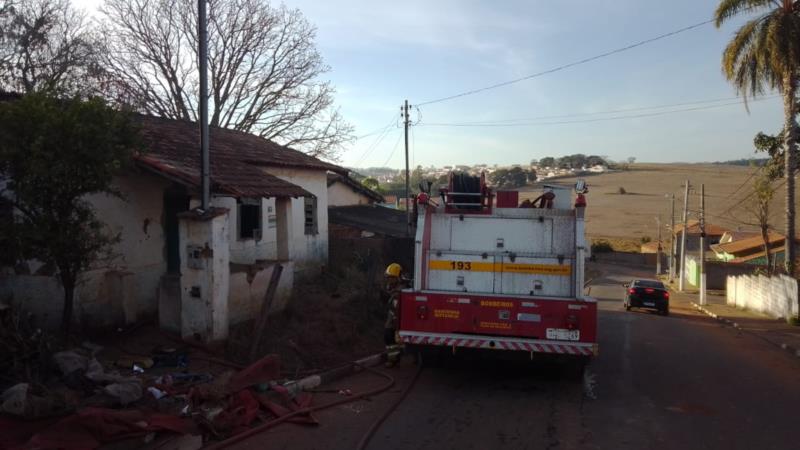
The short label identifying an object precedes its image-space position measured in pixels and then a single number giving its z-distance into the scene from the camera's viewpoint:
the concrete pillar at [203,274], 9.97
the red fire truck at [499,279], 8.92
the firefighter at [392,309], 10.79
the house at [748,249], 49.38
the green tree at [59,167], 7.62
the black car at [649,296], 26.45
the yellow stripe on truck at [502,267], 9.31
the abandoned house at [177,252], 10.05
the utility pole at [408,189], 24.67
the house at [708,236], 76.07
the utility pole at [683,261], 42.38
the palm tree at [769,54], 19.66
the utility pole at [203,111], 10.05
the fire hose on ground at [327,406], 6.58
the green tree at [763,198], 30.38
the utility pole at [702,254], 33.78
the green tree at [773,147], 23.39
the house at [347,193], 28.47
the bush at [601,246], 76.21
